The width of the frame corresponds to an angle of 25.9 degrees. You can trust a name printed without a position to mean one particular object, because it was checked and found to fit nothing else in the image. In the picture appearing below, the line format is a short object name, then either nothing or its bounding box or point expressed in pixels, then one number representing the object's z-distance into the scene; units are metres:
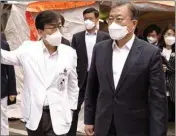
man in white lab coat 3.40
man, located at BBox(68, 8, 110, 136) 5.48
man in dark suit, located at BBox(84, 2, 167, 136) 2.94
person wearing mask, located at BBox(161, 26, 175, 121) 6.25
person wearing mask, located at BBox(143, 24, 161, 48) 6.59
